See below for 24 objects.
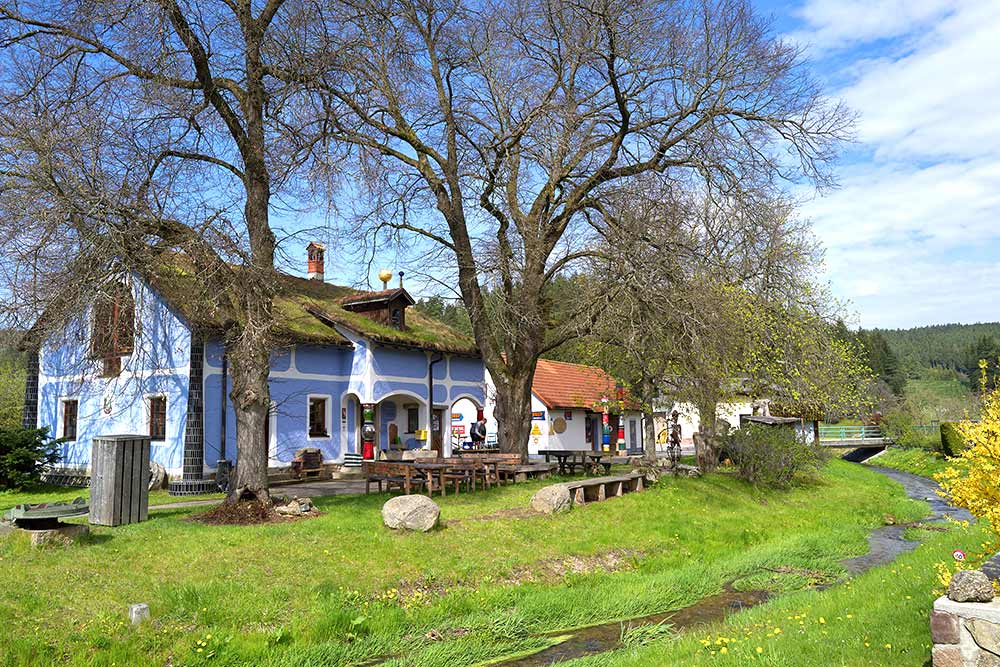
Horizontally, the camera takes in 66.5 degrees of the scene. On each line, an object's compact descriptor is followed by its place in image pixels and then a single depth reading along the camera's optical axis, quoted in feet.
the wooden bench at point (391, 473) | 50.70
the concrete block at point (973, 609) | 15.51
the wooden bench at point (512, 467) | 57.82
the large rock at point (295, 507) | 41.29
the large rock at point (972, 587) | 16.05
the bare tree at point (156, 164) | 35.81
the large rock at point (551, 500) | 46.50
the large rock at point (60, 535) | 29.76
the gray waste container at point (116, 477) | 36.09
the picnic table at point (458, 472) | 52.60
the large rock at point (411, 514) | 38.27
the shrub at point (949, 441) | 113.09
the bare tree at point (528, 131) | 52.85
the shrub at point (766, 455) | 72.02
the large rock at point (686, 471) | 71.05
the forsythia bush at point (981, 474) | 21.34
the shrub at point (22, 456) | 61.57
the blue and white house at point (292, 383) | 63.57
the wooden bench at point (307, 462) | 69.87
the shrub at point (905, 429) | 144.97
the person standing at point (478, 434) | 83.51
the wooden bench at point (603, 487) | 50.93
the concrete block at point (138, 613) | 25.02
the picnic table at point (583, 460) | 68.80
